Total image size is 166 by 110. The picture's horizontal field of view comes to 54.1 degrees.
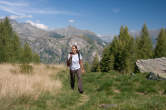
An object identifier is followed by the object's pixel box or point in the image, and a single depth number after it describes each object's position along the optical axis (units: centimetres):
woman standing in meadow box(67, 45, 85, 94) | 900
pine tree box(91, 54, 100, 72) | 7270
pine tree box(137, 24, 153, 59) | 5856
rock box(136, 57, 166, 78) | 1662
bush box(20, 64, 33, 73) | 1187
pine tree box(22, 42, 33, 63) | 7825
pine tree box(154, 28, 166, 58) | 5438
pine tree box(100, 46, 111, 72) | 5022
